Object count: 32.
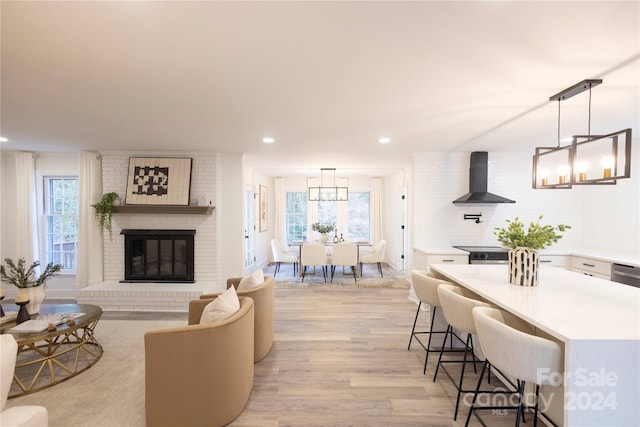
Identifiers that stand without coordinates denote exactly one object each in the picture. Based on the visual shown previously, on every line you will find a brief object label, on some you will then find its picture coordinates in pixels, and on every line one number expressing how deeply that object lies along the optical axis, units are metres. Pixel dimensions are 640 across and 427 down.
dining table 6.30
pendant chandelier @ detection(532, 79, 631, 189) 1.86
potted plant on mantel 4.68
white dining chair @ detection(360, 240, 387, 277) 6.39
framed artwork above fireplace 4.82
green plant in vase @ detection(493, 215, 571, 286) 2.29
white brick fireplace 4.89
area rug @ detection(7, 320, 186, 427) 2.12
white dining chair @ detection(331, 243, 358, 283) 6.06
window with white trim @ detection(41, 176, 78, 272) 5.12
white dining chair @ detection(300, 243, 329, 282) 6.11
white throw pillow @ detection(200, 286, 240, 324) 2.18
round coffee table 2.43
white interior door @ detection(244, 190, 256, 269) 6.45
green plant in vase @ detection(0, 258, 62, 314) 2.74
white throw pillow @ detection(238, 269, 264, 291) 3.02
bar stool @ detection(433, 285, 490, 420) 2.07
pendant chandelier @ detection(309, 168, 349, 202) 6.78
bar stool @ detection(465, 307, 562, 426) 1.49
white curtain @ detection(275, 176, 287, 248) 8.35
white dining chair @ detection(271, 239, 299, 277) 6.62
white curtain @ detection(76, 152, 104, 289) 4.72
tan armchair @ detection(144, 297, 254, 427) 1.87
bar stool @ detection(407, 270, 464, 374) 2.71
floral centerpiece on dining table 6.88
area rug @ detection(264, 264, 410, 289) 5.79
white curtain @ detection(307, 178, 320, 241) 8.41
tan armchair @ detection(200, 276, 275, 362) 2.84
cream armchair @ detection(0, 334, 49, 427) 1.42
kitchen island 1.38
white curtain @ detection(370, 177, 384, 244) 8.20
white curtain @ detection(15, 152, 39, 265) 4.83
